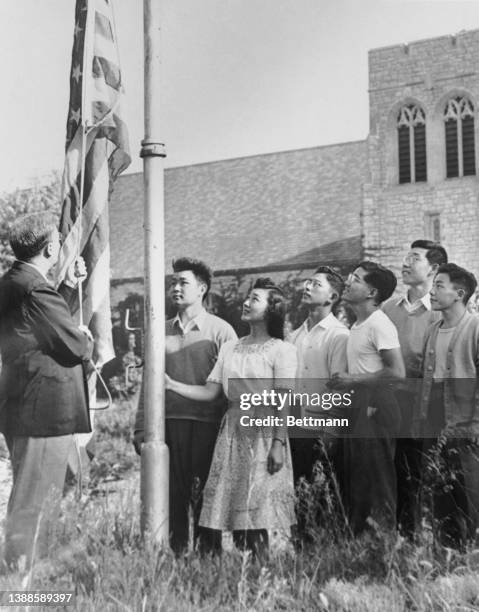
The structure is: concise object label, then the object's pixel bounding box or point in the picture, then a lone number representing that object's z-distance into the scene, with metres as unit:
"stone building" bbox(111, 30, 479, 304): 13.02
